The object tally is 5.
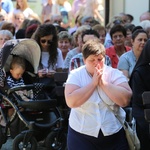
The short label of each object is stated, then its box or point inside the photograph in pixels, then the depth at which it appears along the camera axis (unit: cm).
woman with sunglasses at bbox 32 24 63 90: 1456
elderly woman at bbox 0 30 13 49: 1656
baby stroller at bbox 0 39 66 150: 1277
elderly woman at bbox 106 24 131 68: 1552
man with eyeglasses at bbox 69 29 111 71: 1323
